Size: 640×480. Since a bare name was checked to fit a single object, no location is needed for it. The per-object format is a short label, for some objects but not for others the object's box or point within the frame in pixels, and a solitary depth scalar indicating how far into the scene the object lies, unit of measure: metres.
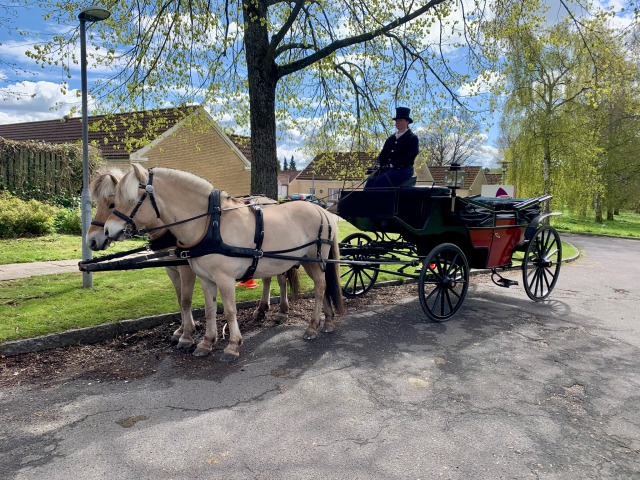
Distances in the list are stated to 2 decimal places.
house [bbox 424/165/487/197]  50.74
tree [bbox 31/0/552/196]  8.21
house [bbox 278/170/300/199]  60.15
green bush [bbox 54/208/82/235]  12.53
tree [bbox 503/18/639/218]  24.92
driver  6.45
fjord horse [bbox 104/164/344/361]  4.18
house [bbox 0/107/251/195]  20.78
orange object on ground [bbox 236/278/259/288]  7.60
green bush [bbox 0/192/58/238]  11.14
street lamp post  6.29
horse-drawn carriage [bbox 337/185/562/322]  6.21
